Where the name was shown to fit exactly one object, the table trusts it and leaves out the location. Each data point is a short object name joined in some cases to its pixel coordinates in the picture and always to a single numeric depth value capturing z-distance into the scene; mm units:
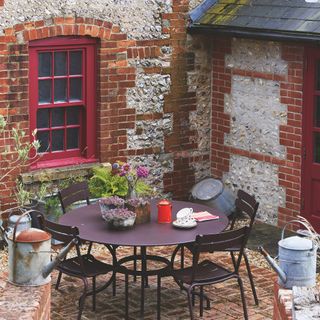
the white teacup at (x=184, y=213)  9435
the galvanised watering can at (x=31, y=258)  7188
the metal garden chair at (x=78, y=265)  9008
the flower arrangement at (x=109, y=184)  11688
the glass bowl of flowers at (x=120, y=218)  9227
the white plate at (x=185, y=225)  9328
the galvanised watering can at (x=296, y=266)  7684
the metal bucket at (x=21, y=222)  10755
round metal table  8898
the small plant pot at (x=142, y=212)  9484
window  11719
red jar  9516
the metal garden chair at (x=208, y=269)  8852
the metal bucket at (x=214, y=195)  12539
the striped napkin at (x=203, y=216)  9677
